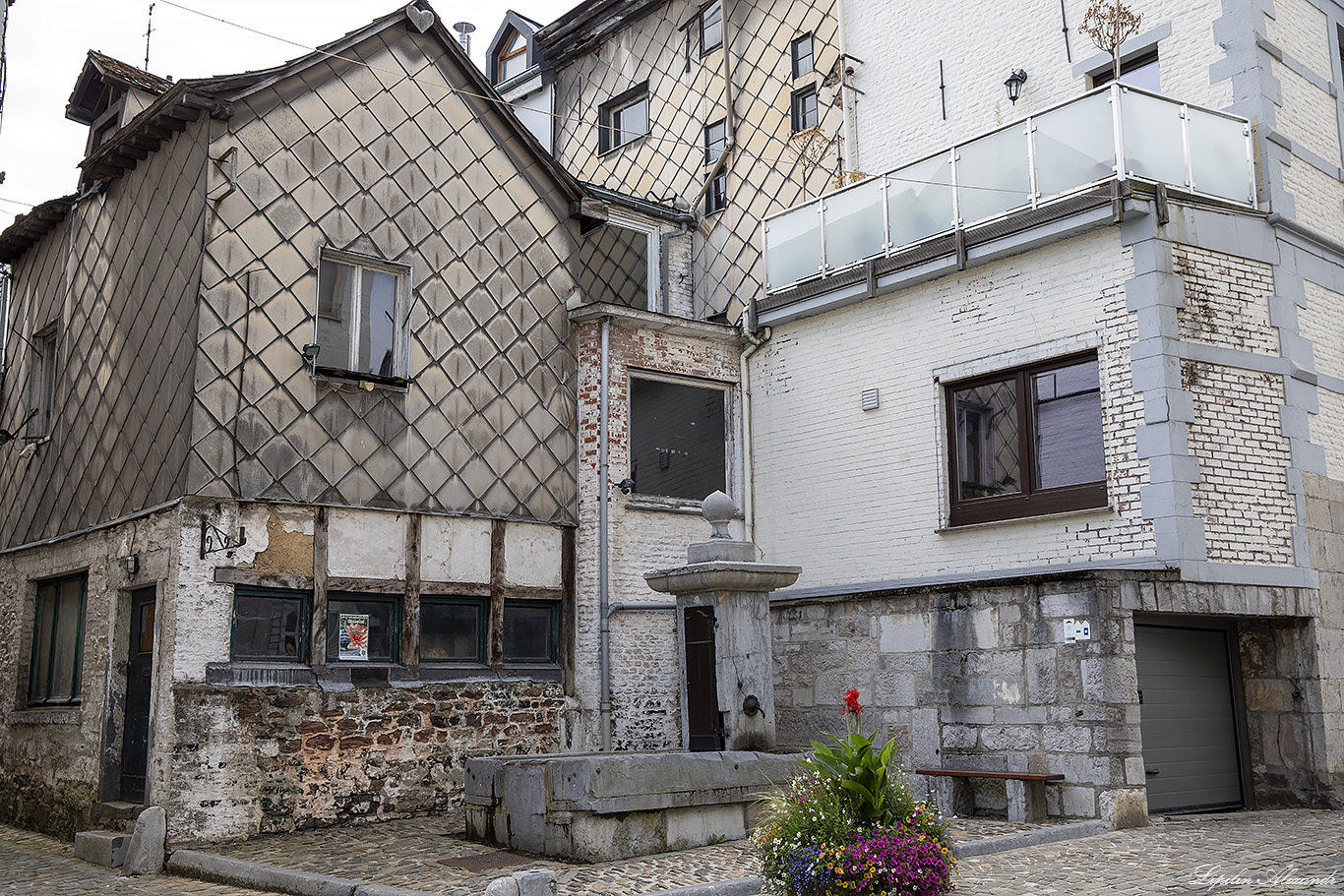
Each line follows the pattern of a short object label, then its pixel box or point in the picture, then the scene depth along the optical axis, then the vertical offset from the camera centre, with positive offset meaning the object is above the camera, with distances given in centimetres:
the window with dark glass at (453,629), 1260 +26
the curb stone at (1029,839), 887 -148
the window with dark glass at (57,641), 1330 +20
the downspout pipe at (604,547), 1332 +119
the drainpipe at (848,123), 1573 +691
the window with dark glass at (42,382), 1481 +348
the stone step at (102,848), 1043 -167
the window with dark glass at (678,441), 1441 +257
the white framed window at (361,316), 1243 +357
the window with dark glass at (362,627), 1188 +28
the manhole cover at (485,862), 877 -154
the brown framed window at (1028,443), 1148 +204
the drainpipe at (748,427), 1474 +277
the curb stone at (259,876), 805 -163
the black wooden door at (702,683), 1084 -29
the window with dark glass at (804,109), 1631 +737
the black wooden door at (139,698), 1159 -39
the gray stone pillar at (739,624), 1048 +24
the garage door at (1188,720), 1112 -71
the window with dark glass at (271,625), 1136 +31
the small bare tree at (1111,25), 1251 +658
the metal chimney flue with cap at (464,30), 2017 +1056
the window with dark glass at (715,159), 1722 +713
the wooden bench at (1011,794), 1017 -127
